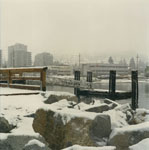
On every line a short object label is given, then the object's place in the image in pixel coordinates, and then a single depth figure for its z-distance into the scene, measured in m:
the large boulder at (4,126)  6.51
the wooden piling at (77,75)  19.30
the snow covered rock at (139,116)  7.82
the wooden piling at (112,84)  16.02
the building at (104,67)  105.19
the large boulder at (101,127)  5.95
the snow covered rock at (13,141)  5.33
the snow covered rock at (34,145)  5.04
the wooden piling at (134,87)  15.90
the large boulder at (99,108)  8.26
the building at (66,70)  83.25
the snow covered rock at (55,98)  9.18
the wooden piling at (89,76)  20.61
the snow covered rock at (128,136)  5.60
